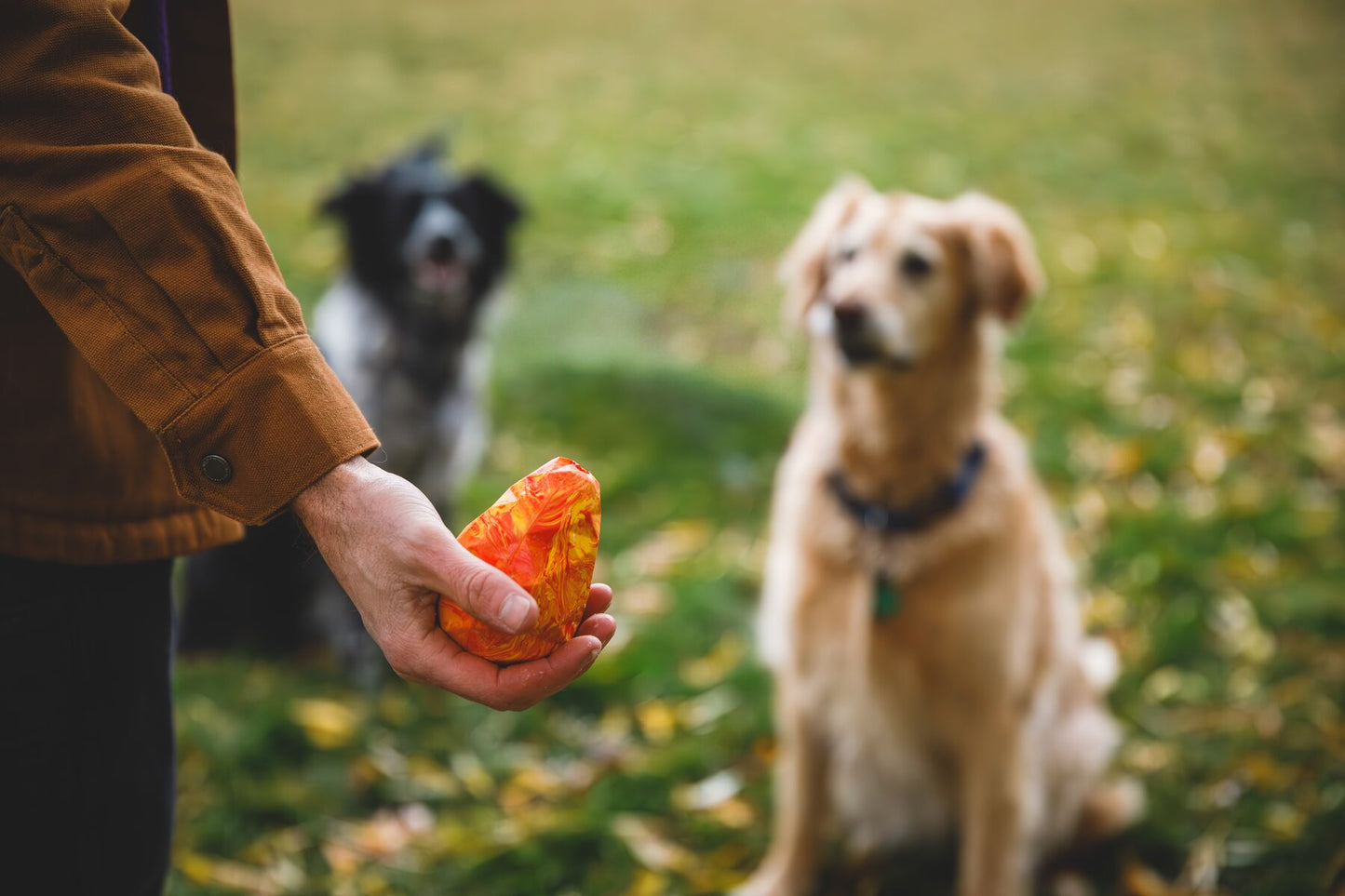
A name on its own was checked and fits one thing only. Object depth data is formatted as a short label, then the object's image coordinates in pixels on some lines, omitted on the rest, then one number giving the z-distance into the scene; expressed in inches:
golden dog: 84.6
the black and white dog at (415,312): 140.8
